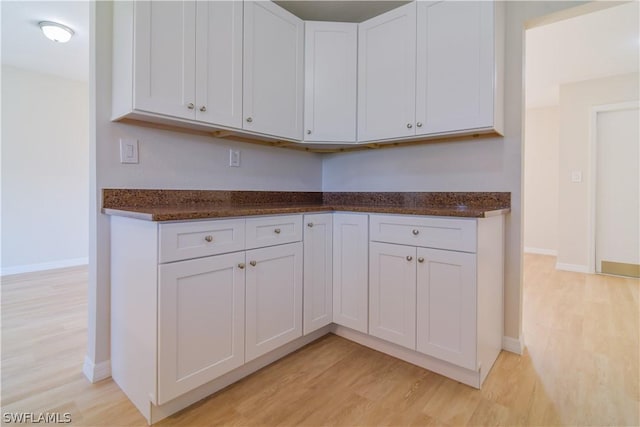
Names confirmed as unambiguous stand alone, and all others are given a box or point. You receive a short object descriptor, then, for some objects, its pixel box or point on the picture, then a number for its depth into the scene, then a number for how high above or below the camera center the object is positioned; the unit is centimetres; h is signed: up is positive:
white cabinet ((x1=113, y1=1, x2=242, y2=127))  142 +72
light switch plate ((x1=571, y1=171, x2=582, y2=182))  378 +41
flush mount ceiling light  263 +150
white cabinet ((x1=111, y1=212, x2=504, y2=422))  128 -42
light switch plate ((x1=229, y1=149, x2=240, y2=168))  208 +33
